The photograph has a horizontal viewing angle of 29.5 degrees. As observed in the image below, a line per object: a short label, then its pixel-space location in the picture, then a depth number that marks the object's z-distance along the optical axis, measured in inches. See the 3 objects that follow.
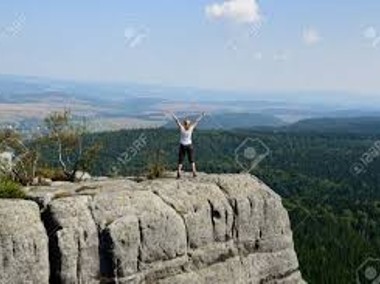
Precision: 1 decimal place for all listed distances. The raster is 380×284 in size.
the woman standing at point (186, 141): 1595.7
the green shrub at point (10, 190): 1299.2
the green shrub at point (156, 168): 1627.7
